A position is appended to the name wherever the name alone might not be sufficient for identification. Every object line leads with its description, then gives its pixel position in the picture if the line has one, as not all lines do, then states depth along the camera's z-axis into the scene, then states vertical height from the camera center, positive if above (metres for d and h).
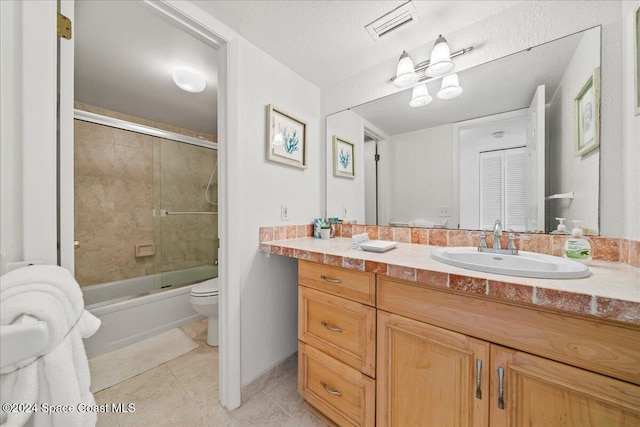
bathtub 1.73 -0.86
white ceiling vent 1.16 +1.04
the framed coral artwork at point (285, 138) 1.48 +0.52
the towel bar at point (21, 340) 0.46 -0.27
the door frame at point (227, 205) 1.27 +0.04
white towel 0.50 -0.33
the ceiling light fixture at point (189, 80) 1.75 +1.05
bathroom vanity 0.58 -0.43
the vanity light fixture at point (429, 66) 1.25 +0.86
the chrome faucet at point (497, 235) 1.07 -0.10
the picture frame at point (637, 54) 0.82 +0.58
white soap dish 1.15 -0.17
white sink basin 0.70 -0.19
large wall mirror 1.01 +0.36
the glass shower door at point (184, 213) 2.78 +0.00
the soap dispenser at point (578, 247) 0.90 -0.14
